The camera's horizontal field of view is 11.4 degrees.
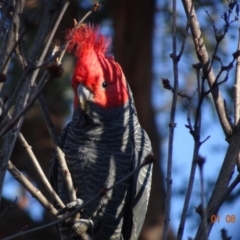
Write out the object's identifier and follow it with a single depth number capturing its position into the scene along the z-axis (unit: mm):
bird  8578
